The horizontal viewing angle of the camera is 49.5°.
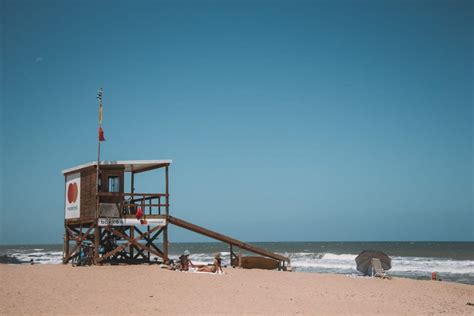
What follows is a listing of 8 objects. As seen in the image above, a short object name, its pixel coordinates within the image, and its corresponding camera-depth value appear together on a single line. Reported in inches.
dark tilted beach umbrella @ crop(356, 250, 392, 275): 954.1
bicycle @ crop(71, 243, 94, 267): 872.9
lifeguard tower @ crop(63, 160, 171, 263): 876.0
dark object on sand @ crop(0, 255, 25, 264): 1497.9
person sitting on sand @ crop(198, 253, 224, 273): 818.2
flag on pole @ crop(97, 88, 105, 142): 886.4
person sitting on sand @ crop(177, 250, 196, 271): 827.6
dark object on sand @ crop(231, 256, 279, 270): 1019.3
